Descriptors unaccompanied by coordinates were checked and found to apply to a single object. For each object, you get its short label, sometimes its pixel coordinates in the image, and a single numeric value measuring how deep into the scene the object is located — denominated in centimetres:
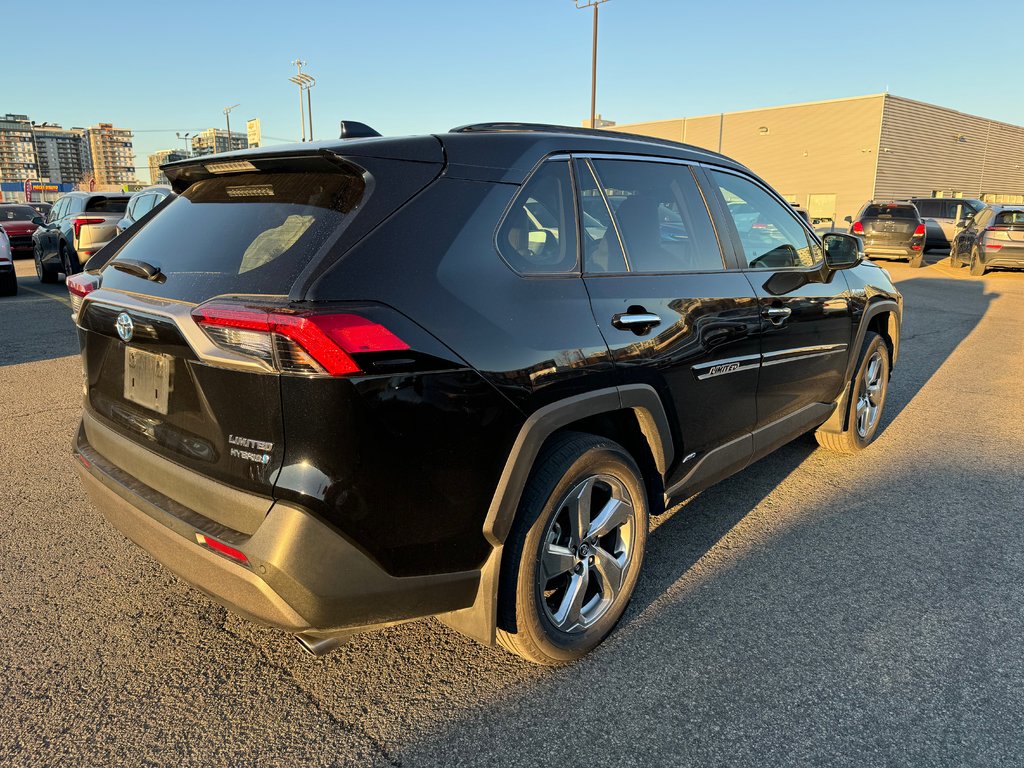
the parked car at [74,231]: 1146
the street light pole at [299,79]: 5128
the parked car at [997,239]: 1588
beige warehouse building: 4134
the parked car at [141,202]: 1144
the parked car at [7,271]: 1197
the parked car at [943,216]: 2202
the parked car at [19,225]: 1934
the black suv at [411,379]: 192
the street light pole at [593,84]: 3200
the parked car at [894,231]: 1895
